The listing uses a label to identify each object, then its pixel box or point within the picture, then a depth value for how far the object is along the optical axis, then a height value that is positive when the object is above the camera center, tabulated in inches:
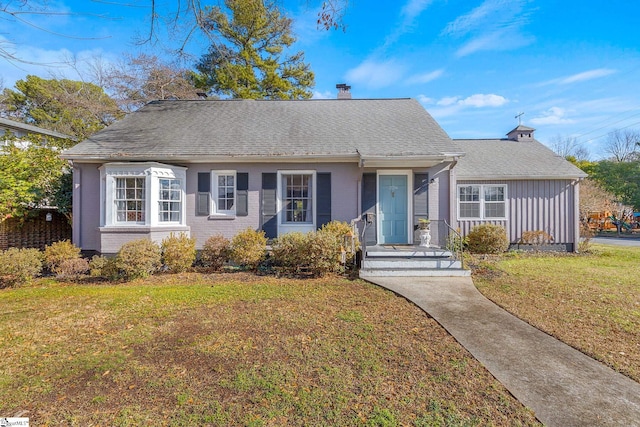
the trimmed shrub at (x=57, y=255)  301.0 -40.4
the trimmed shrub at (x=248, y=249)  305.7 -35.3
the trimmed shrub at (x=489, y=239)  390.0 -33.7
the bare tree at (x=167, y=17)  171.5 +136.2
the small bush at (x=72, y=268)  299.9 -53.9
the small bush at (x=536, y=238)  425.7 -34.4
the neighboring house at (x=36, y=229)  360.8 -16.1
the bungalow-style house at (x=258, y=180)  334.3 +46.8
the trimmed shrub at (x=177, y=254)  300.7 -39.4
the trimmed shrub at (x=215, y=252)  313.1 -39.2
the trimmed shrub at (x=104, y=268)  278.1 -50.9
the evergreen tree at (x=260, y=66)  751.1 +424.7
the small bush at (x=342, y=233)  299.1 -18.7
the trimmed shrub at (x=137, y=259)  274.7 -41.3
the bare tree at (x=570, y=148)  1571.1 +374.6
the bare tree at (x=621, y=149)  1462.8 +351.1
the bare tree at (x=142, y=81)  641.6 +318.0
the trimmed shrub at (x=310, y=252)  282.5 -36.1
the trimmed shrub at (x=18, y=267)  265.0 -46.7
